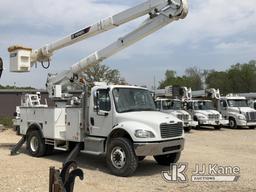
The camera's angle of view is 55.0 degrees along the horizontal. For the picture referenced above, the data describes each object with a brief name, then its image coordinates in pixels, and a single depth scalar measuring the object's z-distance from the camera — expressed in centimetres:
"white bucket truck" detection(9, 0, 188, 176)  629
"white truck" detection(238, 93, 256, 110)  2741
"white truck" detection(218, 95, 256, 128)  1718
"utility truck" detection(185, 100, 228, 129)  1635
